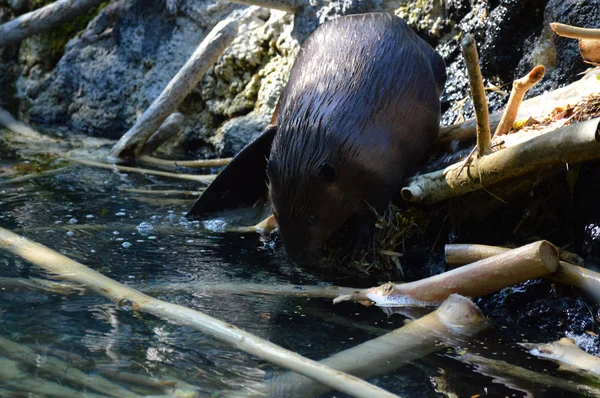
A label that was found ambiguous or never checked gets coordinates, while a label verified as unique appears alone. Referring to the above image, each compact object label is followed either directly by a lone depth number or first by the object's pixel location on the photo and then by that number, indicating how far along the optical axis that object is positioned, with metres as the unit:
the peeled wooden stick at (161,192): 5.96
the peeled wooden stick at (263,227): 4.83
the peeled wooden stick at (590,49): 3.80
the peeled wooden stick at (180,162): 6.60
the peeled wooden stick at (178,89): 7.28
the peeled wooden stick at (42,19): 9.28
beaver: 3.96
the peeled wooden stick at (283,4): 6.86
